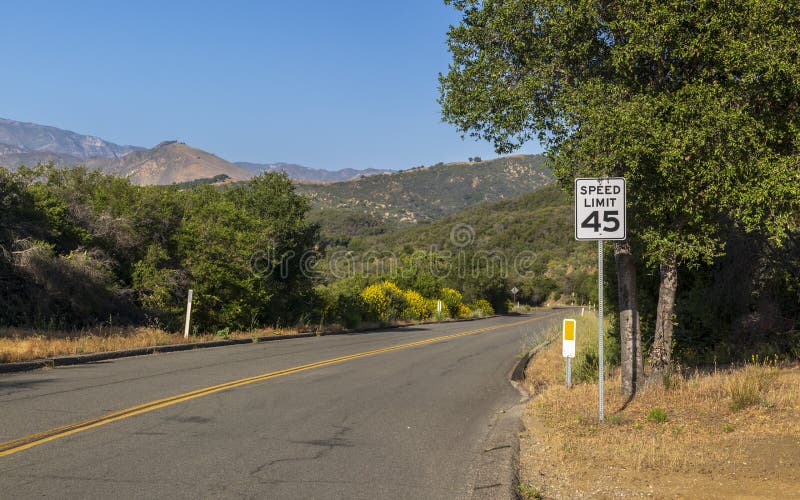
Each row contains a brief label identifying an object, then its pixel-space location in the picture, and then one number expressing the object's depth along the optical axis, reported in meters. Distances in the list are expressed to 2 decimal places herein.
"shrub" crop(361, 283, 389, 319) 38.77
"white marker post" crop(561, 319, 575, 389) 11.38
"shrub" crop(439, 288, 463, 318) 52.09
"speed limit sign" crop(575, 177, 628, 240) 8.34
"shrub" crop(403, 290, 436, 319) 44.20
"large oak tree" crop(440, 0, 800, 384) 8.48
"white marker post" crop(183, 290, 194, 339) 20.19
